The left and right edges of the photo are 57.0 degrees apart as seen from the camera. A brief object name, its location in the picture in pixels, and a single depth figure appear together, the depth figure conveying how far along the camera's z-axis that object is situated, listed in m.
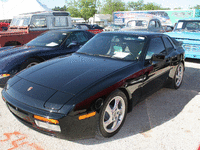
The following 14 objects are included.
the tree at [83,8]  56.31
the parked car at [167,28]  13.14
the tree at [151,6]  67.94
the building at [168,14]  20.56
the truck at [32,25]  6.78
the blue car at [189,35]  7.10
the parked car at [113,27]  17.03
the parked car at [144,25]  11.11
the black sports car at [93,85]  2.14
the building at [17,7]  17.81
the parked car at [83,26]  17.61
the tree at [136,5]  72.88
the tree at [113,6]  64.06
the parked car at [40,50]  4.02
